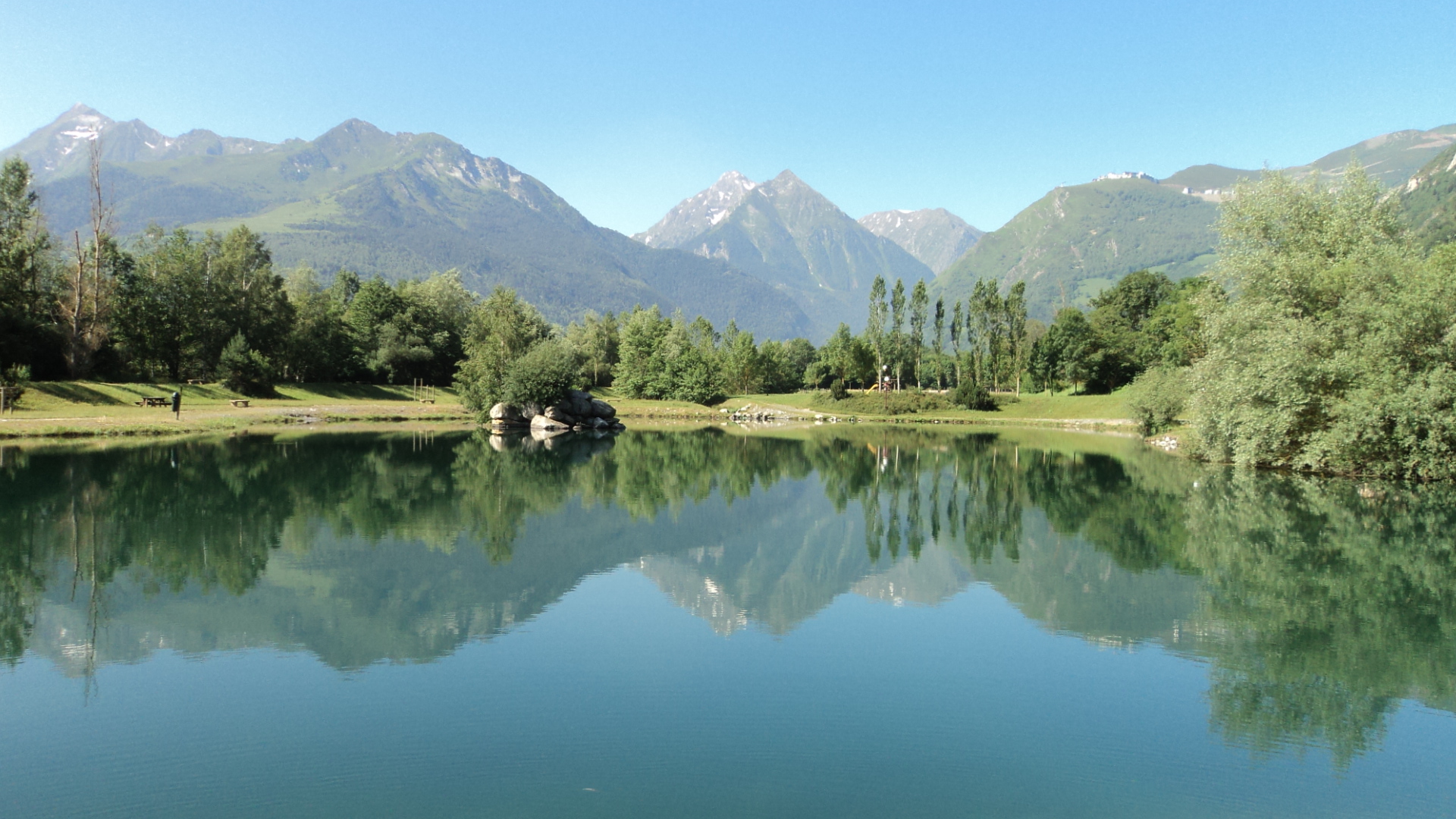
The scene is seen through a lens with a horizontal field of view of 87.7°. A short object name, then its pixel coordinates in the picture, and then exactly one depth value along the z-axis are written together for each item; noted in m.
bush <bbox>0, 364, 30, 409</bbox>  46.41
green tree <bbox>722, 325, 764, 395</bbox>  114.00
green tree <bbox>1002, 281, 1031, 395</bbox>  93.81
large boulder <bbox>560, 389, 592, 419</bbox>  65.50
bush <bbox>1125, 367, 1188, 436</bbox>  56.91
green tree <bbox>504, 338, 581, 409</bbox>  62.28
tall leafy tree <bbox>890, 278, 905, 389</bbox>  98.00
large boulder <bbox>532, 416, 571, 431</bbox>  61.72
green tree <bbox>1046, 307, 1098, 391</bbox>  84.88
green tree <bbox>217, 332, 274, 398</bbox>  63.31
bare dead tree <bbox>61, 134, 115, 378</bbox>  54.69
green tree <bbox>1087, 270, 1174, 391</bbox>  83.44
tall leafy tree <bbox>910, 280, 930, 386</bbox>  99.12
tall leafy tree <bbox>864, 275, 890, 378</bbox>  99.25
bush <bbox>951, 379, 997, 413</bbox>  88.75
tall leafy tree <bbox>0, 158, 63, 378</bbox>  50.88
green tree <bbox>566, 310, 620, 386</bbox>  110.50
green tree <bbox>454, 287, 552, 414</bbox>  64.88
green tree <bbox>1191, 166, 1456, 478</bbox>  27.61
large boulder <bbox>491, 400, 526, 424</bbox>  62.53
